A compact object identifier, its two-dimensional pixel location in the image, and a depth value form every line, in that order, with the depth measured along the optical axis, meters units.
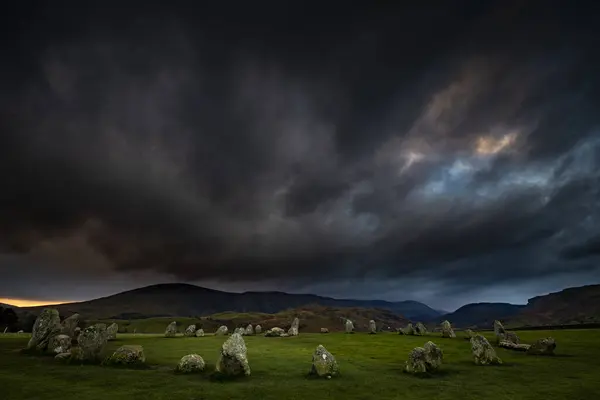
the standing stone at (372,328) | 84.43
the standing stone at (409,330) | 77.62
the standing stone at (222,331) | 80.25
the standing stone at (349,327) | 85.06
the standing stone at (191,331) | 81.06
